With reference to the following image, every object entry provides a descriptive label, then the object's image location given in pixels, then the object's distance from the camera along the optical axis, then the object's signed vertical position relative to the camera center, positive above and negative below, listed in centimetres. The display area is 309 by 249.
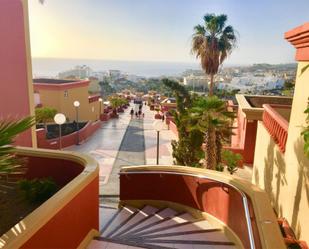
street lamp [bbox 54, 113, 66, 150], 1304 -249
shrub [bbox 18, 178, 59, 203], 491 -223
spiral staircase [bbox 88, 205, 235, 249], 518 -344
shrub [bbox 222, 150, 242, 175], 1080 -343
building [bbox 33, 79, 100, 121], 2512 -298
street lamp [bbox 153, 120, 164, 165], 1179 -247
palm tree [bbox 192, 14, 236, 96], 2140 +195
